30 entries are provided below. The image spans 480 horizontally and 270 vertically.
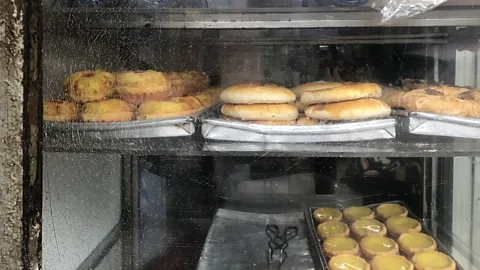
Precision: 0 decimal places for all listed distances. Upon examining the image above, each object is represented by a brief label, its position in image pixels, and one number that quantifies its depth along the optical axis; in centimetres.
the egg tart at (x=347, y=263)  116
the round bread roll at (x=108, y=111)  100
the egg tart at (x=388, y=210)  127
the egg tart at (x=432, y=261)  114
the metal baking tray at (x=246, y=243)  118
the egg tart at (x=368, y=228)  129
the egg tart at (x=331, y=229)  129
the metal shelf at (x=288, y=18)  103
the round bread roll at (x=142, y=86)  102
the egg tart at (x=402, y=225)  126
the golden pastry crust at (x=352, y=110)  103
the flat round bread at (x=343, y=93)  106
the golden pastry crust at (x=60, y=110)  80
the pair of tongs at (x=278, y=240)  119
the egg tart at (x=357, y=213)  128
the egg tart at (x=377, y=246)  121
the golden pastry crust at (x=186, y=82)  106
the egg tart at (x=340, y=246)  121
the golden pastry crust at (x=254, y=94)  105
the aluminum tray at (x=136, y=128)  95
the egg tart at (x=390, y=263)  115
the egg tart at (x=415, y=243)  120
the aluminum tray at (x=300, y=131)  101
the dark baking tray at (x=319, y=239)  119
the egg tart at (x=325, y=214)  129
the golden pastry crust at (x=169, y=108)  103
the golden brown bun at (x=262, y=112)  104
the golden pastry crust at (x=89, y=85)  93
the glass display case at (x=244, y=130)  94
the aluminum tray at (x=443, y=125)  101
